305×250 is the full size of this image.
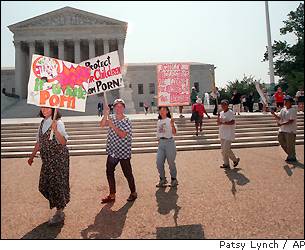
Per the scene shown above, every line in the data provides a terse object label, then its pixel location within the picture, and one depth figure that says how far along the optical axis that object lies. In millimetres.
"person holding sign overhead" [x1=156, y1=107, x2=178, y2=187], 5450
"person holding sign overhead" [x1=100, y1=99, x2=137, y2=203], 4391
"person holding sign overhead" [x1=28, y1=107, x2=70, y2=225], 3865
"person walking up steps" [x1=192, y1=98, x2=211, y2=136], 9645
